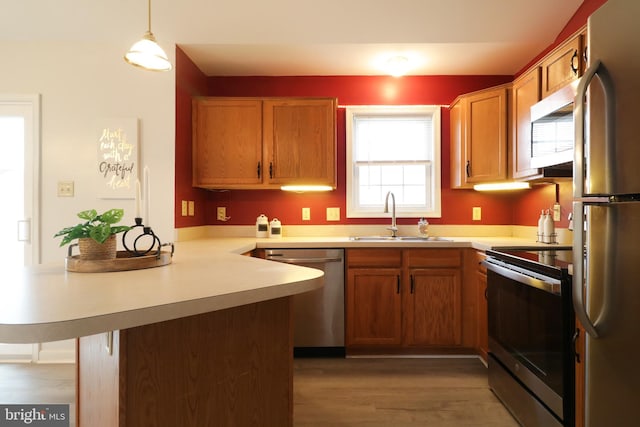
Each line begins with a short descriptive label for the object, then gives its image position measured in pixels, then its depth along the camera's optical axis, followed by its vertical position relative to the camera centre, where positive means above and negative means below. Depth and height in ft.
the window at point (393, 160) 11.16 +1.72
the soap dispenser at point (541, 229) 8.70 -0.36
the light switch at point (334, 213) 11.26 +0.03
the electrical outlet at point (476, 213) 11.17 +0.04
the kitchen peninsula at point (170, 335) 2.62 -1.20
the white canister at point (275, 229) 10.47 -0.45
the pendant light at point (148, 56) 5.79 +2.65
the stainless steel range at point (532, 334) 5.03 -1.97
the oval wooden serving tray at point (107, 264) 4.12 -0.60
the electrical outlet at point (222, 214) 11.16 +0.00
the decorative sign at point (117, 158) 8.93 +1.41
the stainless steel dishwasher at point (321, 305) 9.10 -2.35
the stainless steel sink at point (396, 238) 10.39 -0.72
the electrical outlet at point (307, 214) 11.23 +0.02
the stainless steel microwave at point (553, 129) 6.01 +1.62
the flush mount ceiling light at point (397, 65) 9.89 +4.31
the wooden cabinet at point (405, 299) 9.08 -2.18
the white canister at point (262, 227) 10.51 -0.39
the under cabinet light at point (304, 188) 10.30 +0.80
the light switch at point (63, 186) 8.98 +0.68
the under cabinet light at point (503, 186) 9.60 +0.81
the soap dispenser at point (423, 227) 10.71 -0.39
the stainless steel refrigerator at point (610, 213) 3.54 +0.02
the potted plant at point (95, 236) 4.16 -0.26
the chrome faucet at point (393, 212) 10.49 +0.05
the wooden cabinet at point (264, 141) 9.98 +2.07
